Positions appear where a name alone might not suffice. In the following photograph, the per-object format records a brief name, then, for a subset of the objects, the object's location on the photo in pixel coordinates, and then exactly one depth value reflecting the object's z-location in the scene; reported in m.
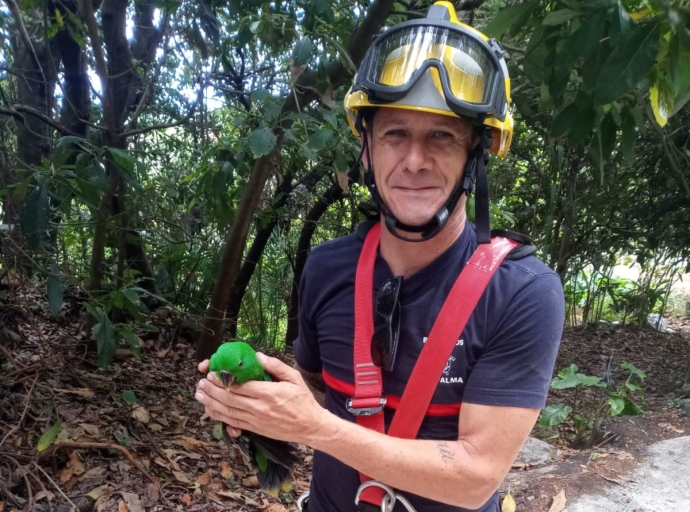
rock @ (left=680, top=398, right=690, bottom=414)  5.34
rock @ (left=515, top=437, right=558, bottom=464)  4.29
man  1.33
